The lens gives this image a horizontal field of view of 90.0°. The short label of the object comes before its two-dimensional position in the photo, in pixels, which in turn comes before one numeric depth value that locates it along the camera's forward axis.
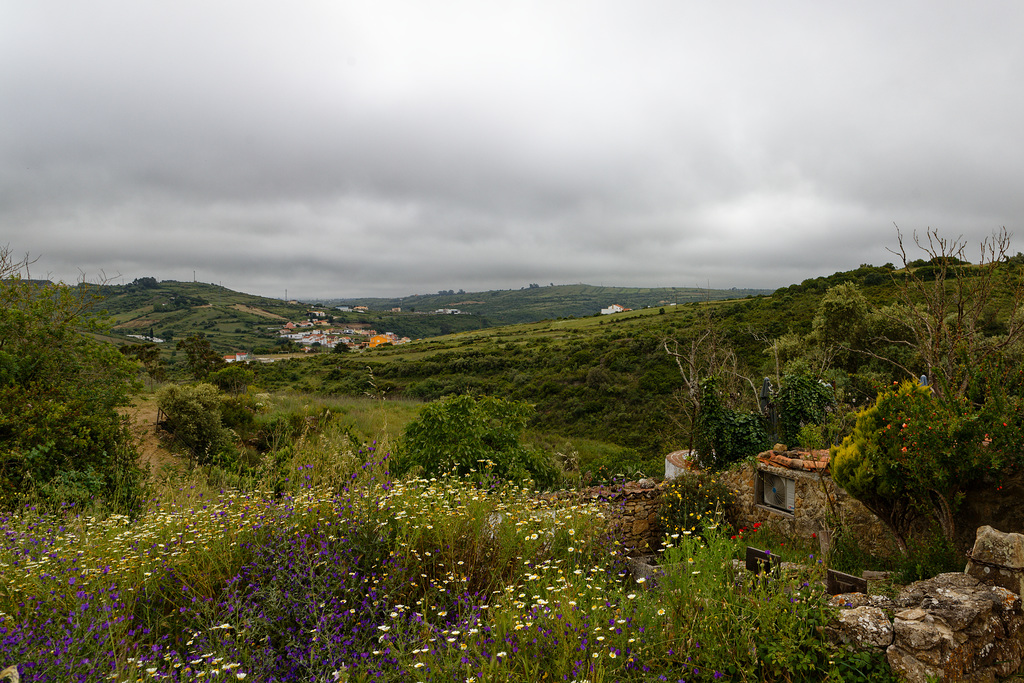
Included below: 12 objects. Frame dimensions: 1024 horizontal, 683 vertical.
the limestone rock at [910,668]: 2.58
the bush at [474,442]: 7.91
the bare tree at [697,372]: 10.07
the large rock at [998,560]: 3.09
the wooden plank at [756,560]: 3.55
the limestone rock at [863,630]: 2.77
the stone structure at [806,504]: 6.02
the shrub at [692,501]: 6.35
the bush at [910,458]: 4.15
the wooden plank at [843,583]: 3.59
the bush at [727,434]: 9.44
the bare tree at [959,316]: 6.34
